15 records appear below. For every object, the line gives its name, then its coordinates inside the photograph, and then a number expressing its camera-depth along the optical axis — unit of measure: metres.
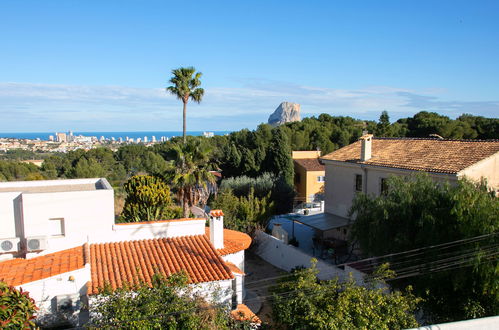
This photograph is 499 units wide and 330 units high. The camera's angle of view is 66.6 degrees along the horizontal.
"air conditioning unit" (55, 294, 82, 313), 11.00
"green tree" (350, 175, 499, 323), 11.34
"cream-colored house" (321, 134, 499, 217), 17.70
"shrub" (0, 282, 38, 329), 7.61
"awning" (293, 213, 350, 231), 21.42
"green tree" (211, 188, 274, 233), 22.38
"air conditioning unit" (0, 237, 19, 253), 12.62
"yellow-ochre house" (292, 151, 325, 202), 38.72
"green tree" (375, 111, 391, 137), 51.31
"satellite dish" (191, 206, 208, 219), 23.28
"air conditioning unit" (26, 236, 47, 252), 12.34
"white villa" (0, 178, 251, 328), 11.17
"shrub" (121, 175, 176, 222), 18.34
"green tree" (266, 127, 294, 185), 38.28
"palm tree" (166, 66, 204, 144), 29.42
